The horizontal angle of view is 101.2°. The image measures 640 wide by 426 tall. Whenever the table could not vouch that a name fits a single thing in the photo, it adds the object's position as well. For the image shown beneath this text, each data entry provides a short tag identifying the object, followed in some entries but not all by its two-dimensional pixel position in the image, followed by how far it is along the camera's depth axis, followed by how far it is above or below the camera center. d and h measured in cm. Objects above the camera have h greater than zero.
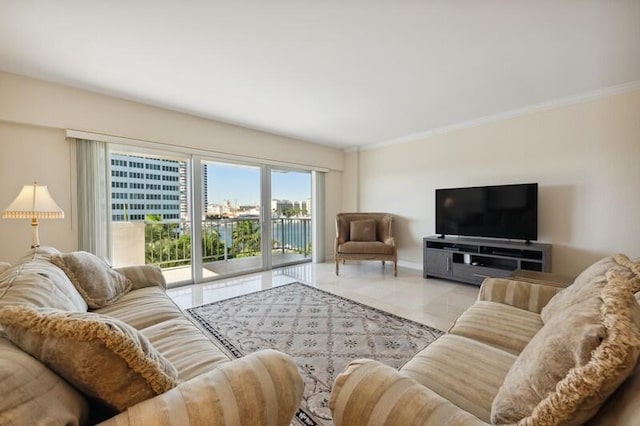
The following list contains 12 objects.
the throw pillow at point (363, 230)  452 -36
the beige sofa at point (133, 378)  56 -50
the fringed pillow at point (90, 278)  162 -43
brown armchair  407 -49
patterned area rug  168 -103
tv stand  309 -63
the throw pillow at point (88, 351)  63 -34
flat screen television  322 -4
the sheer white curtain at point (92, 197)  279 +16
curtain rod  274 +80
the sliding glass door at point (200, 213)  329 -4
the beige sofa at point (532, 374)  54 -46
